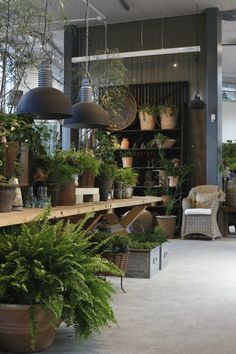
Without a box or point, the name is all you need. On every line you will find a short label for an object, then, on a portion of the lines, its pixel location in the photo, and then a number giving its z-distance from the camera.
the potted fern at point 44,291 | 2.73
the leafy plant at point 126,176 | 5.43
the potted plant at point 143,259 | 5.22
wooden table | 2.93
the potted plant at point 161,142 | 9.30
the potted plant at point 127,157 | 9.70
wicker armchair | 8.62
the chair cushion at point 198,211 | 8.56
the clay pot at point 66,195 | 4.06
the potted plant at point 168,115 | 9.37
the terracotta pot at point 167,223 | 9.01
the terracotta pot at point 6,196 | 3.11
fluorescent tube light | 8.92
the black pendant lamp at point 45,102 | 4.13
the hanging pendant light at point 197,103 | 9.21
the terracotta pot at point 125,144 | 9.80
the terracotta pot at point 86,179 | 4.60
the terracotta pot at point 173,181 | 9.27
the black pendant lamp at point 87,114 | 5.20
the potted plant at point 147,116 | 9.51
